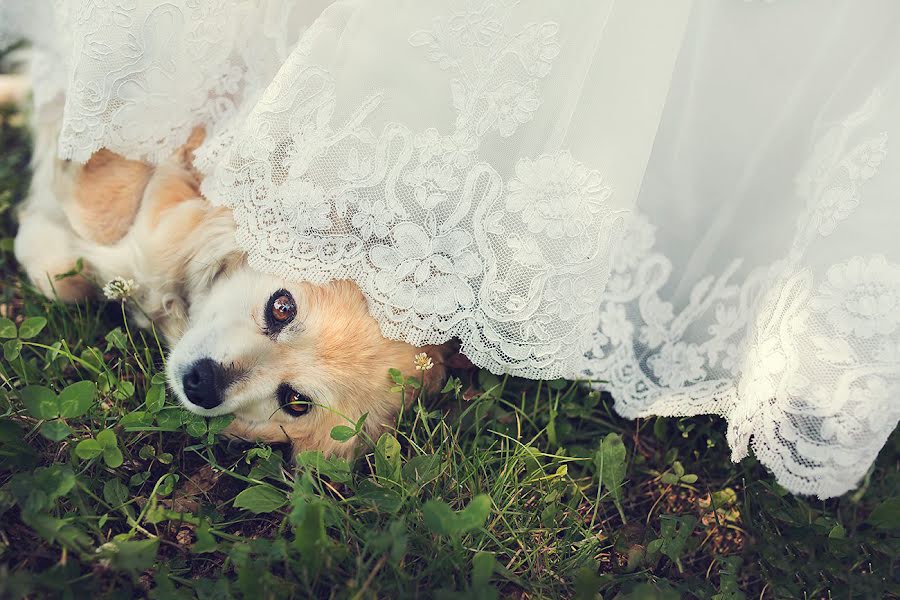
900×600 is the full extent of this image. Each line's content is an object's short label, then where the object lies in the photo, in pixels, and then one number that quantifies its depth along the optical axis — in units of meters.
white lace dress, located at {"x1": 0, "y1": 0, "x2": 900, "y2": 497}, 0.64
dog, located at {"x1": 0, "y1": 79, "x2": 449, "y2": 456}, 0.70
